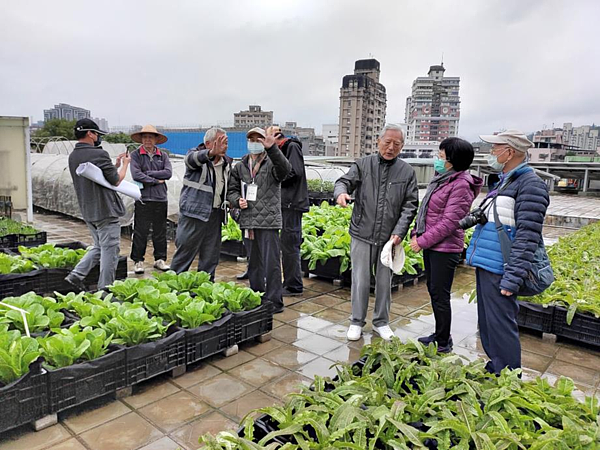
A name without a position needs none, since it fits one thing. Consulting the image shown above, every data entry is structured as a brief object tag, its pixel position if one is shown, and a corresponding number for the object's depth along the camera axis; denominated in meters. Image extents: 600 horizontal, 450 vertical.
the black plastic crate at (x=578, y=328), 3.61
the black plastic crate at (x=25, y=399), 2.14
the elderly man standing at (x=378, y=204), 3.46
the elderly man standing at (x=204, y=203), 4.13
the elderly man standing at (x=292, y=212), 4.54
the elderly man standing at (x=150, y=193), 5.31
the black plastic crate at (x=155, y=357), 2.65
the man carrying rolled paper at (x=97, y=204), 3.81
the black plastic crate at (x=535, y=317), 3.81
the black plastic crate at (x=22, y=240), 5.64
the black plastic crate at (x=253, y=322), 3.33
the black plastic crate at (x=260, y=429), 1.81
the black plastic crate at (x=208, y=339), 2.99
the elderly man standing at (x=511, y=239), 2.55
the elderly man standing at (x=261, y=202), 4.05
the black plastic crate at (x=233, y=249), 6.25
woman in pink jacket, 3.22
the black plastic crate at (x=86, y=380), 2.32
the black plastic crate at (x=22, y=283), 4.02
